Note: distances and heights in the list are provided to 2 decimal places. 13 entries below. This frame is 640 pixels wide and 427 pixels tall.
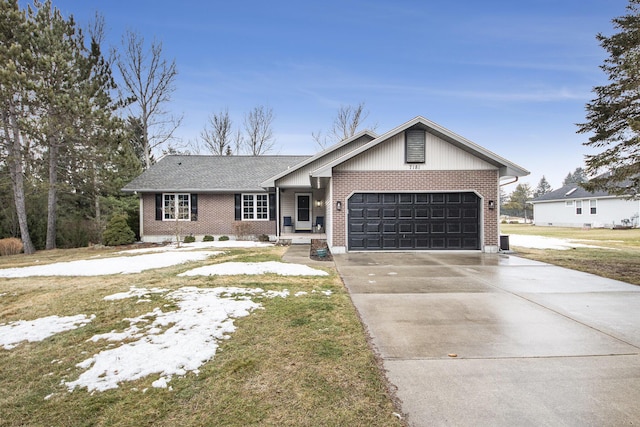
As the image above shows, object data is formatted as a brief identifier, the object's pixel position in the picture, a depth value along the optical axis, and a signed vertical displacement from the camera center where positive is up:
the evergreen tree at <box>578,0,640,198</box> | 9.59 +3.68
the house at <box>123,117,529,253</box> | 11.74 +0.93
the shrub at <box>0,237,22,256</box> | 15.12 -1.24
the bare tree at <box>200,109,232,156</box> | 31.70 +8.83
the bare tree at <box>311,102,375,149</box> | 32.12 +9.78
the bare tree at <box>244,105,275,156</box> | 31.72 +9.12
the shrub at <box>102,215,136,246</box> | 15.89 -0.68
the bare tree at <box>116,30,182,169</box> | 23.14 +10.69
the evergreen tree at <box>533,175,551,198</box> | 84.94 +7.60
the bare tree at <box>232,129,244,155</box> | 32.28 +8.07
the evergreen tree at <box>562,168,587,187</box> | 88.78 +11.10
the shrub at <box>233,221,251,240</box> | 16.91 -0.59
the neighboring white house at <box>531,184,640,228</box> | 27.92 +0.47
